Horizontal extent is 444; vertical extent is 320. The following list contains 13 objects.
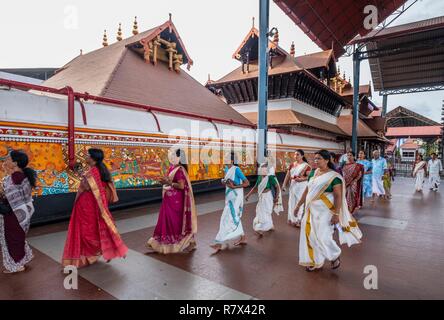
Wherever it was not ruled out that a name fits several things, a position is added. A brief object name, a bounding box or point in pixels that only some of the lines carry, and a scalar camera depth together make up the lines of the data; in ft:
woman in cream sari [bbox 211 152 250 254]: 13.56
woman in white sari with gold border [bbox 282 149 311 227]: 18.39
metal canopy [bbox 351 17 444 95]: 52.16
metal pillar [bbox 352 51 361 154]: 57.82
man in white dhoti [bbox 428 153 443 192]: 40.78
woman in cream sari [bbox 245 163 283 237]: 16.47
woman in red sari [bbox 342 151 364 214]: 20.76
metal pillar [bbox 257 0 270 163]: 27.63
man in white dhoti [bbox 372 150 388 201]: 30.19
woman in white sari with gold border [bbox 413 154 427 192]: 38.29
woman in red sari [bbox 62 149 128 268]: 10.66
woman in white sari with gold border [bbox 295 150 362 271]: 10.61
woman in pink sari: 12.60
